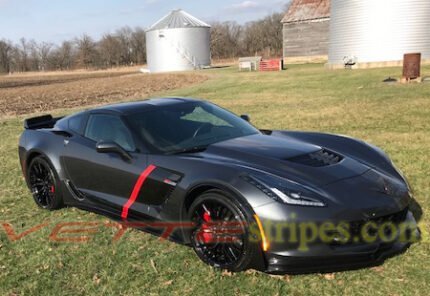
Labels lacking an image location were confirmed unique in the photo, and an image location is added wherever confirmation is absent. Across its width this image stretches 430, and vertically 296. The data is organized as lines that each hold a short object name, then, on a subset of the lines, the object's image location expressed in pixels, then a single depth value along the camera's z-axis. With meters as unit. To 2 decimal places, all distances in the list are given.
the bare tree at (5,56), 107.55
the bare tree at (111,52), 101.31
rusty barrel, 17.64
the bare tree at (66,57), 109.00
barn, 48.69
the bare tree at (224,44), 93.25
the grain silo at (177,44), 55.25
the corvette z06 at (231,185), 3.23
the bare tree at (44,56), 111.56
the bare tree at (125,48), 102.81
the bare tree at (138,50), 103.31
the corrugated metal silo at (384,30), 29.94
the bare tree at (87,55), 102.31
